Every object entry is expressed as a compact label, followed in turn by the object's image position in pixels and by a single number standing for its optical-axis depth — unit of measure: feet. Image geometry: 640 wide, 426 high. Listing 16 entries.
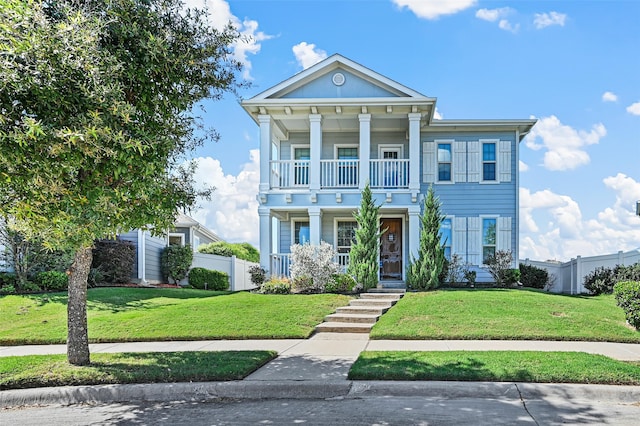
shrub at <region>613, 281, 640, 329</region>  34.57
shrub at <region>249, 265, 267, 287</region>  57.21
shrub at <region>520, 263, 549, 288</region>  65.87
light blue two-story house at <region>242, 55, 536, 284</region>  57.77
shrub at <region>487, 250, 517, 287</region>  59.67
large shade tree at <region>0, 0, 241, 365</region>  19.88
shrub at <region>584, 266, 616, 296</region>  56.54
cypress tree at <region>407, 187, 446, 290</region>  52.21
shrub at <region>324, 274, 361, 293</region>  50.49
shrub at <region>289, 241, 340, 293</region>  50.78
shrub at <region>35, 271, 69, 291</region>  51.83
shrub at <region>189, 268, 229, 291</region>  68.85
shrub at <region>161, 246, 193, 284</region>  71.51
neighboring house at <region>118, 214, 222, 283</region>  66.18
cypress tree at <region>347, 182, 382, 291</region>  51.42
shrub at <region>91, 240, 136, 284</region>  60.08
